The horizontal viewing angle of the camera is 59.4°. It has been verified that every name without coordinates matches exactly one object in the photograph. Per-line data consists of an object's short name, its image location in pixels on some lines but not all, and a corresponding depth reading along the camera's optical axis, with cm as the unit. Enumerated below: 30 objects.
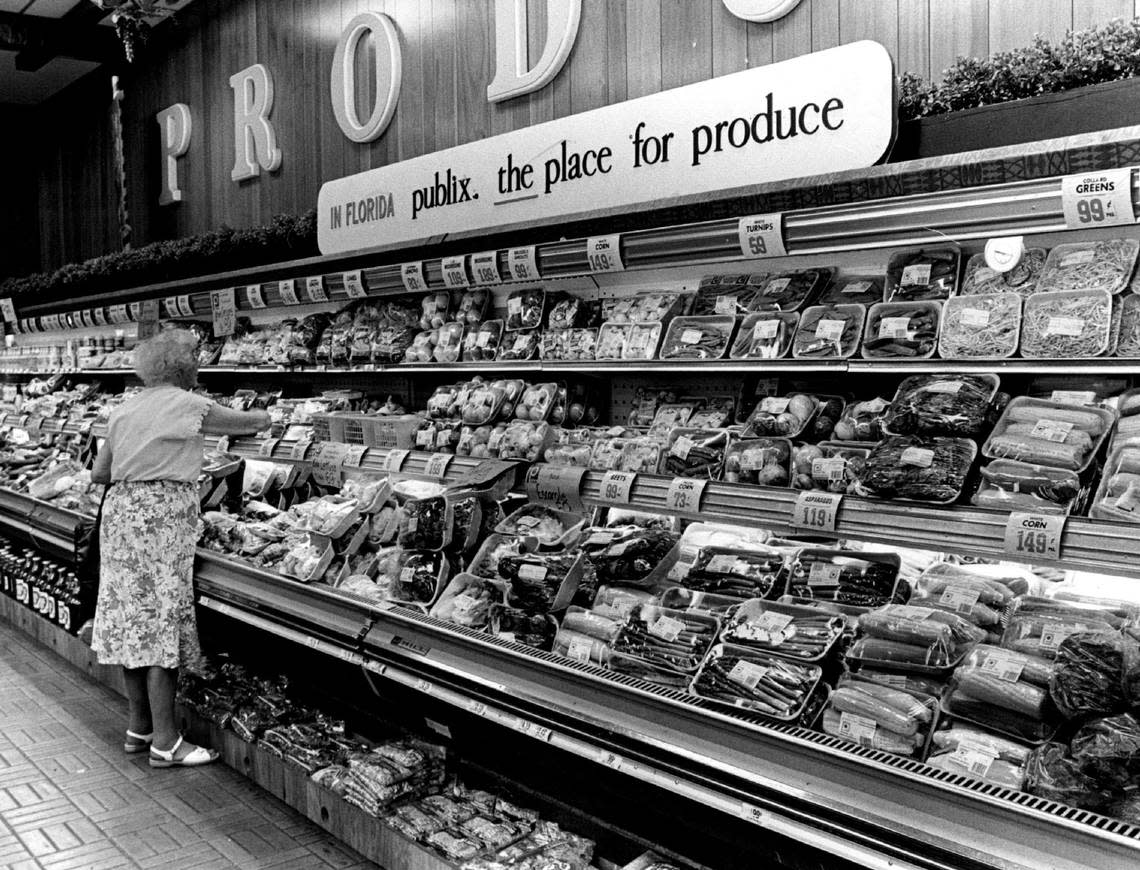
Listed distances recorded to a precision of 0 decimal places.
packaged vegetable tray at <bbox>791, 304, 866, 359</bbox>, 292
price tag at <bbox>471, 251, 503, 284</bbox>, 405
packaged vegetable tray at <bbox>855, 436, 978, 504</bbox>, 244
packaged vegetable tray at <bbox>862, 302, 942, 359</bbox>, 274
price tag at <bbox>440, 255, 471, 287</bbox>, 421
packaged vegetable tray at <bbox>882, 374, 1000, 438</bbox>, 259
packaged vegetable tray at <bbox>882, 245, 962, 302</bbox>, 284
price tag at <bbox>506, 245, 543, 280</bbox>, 387
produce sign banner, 291
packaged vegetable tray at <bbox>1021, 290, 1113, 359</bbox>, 243
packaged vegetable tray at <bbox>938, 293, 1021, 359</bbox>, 257
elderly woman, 396
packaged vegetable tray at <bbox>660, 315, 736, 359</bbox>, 326
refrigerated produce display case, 206
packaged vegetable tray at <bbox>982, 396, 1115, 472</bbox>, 240
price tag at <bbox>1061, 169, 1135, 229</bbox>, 233
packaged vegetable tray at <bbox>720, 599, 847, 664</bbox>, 244
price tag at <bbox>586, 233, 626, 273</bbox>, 354
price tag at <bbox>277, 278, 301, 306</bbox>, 529
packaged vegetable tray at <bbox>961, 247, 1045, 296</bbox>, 268
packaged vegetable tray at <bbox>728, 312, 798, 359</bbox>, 308
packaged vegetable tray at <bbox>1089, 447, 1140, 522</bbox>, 220
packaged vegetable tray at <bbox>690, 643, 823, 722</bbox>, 231
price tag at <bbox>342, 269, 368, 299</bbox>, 480
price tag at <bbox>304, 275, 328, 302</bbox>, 507
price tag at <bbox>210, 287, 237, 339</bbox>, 586
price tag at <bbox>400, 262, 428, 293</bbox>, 444
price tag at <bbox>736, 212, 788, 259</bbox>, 307
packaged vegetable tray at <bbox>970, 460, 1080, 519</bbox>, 236
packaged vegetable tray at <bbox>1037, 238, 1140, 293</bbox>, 251
